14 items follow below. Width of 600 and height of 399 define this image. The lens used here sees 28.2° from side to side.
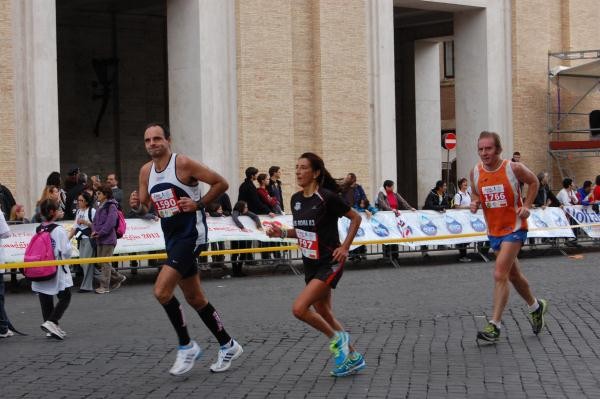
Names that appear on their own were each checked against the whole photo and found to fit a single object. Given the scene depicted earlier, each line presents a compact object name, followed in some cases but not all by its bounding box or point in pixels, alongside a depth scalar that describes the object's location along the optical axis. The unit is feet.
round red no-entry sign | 119.85
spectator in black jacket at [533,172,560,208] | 83.46
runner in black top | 29.14
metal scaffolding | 104.94
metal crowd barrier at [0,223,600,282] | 58.13
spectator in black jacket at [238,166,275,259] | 69.00
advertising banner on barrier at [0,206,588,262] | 60.13
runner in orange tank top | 35.58
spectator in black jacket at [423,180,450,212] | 79.65
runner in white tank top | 29.86
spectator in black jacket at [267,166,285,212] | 74.02
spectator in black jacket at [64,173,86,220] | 62.28
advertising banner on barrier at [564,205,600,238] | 82.12
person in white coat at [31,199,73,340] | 38.63
